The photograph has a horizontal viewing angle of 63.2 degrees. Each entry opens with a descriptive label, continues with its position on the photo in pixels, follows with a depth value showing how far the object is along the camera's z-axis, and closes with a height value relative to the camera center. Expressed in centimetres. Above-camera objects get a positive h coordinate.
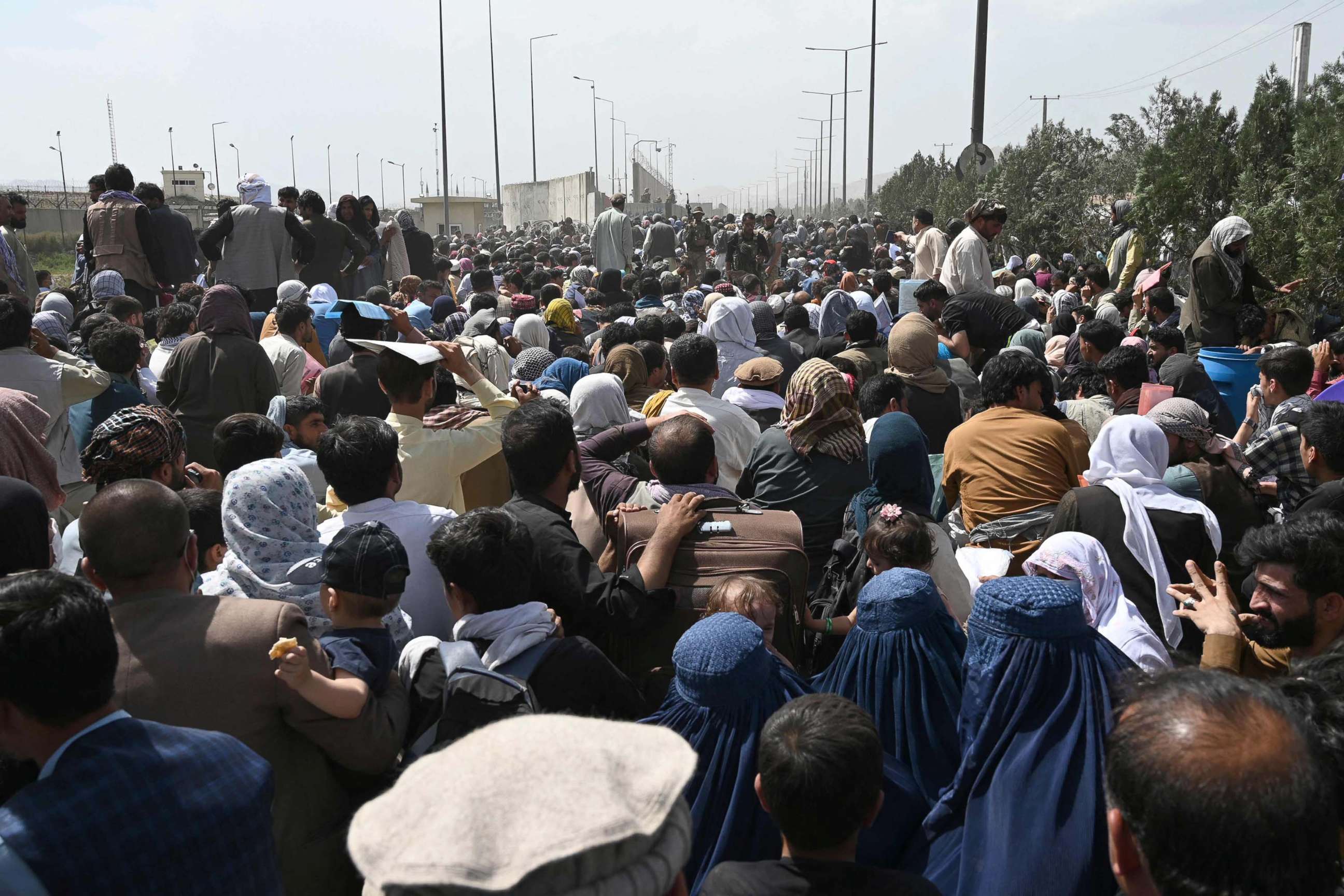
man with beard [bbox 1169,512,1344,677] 312 -104
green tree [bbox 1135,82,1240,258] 1119 +65
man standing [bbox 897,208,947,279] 1255 -6
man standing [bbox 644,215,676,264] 1947 +8
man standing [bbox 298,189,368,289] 1128 +6
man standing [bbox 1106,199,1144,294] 1195 -6
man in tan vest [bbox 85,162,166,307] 1027 +13
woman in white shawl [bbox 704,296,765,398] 800 -65
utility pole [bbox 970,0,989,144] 1597 +248
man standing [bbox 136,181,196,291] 1061 +11
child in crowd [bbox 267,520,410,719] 276 -89
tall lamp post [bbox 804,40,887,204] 5403 +369
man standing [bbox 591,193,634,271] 1675 +15
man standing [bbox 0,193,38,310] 1033 +8
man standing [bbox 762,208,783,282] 1872 -6
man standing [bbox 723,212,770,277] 1753 -8
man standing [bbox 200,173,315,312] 1028 +7
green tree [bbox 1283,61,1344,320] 883 +38
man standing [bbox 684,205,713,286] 1944 +10
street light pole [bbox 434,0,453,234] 3322 +469
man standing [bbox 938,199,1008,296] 1011 -7
